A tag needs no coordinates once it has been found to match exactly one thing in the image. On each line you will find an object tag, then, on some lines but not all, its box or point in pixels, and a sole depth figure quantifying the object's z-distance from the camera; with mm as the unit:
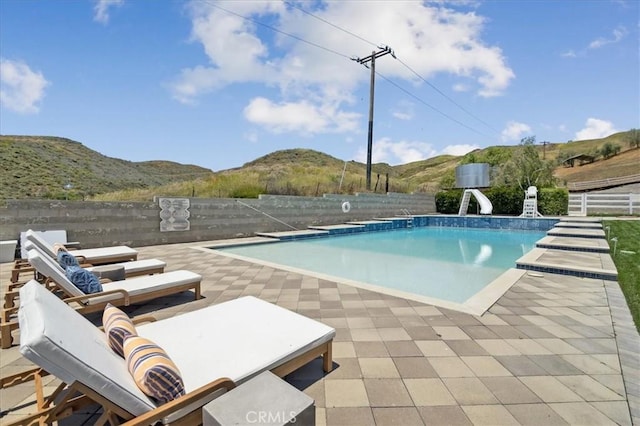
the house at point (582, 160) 47834
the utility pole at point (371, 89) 16484
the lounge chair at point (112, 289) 2711
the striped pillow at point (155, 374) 1388
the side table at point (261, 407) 1115
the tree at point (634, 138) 44100
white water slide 15773
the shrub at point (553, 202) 17125
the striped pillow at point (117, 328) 1701
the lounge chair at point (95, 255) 4043
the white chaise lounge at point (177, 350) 1248
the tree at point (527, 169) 20217
